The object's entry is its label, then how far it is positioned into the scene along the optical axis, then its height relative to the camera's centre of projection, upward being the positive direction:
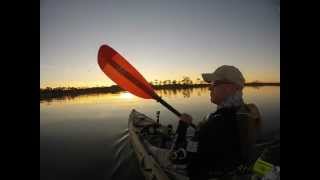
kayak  1.90 -0.32
